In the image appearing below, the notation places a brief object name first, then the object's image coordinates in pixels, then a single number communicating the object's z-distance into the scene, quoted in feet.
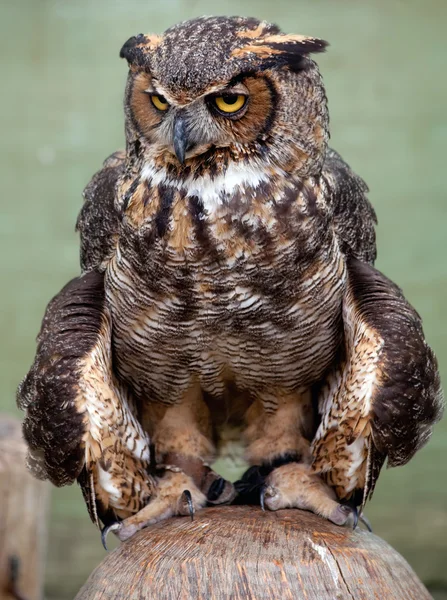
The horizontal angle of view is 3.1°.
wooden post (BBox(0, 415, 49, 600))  20.98
